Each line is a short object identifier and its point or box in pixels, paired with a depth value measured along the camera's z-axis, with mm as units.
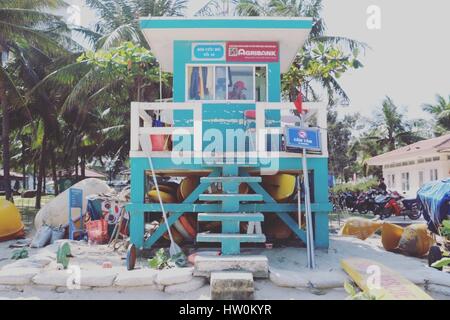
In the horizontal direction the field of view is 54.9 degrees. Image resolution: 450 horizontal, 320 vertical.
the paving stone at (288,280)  5379
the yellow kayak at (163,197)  8636
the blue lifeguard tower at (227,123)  7344
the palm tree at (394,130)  37156
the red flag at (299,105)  7646
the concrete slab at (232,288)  4930
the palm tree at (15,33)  17016
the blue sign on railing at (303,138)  7461
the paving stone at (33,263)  6357
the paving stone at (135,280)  5391
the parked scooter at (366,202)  19375
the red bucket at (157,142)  8164
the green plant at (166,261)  6312
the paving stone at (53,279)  5500
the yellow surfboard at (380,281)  4617
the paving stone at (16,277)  5570
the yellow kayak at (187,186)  8766
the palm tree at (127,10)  20062
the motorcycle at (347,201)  21427
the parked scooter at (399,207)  17094
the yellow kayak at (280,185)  8445
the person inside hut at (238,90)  9562
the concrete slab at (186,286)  5332
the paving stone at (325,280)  5387
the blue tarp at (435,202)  9516
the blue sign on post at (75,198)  10584
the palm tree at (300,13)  18338
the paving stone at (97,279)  5422
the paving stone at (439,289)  5301
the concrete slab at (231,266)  5457
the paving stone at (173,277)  5367
